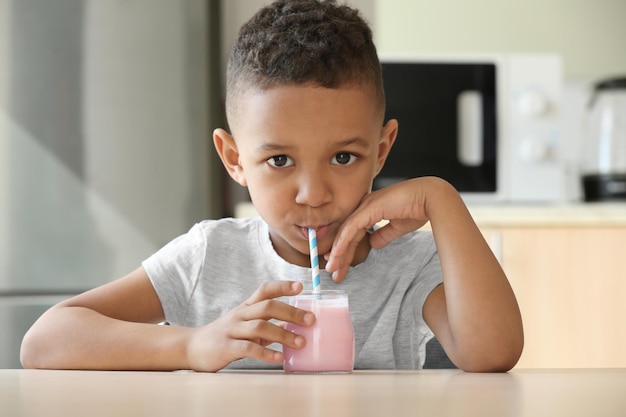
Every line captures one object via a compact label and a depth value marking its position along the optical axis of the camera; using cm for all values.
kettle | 282
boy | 105
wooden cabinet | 244
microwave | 265
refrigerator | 242
